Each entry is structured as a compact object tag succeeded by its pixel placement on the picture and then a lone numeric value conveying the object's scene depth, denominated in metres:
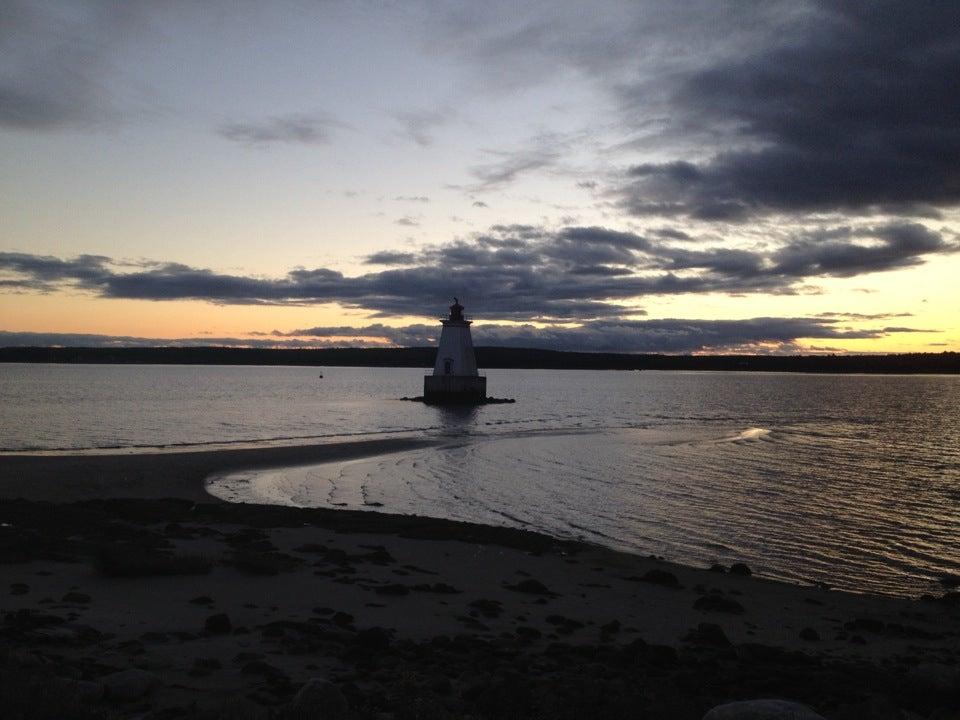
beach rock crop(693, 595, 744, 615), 11.54
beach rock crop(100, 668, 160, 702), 6.27
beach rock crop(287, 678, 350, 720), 5.52
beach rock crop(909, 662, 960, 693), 7.93
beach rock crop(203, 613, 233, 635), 8.51
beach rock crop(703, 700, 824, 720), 5.68
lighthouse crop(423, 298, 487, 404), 68.50
